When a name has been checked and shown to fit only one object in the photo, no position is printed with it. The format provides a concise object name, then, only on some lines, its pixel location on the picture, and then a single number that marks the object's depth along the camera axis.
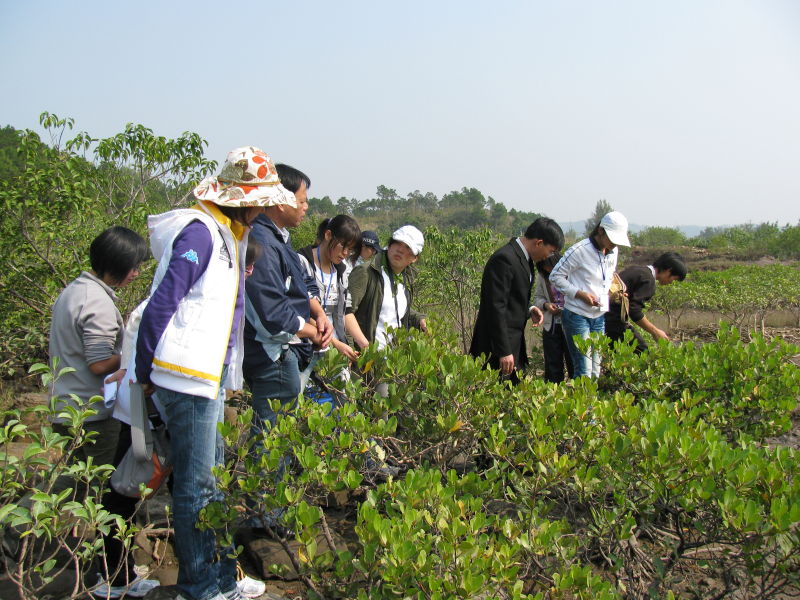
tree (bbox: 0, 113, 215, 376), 4.71
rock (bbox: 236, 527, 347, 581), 2.51
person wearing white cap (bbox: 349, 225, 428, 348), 3.57
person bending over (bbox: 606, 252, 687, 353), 4.60
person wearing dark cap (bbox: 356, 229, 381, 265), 3.96
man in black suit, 3.64
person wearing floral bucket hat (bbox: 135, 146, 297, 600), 1.88
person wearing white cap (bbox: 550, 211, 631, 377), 4.09
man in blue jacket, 2.48
